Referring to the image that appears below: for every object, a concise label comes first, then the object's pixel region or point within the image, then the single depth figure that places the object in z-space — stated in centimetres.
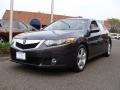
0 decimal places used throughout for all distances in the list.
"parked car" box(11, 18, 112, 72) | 295
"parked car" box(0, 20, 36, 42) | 639
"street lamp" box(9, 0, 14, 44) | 473
